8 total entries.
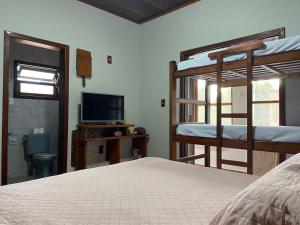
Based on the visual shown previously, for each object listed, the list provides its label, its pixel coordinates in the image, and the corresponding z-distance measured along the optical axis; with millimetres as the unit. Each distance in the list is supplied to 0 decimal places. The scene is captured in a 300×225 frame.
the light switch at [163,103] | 3685
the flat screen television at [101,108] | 3178
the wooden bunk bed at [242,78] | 1687
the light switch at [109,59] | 3660
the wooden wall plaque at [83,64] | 3236
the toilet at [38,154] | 3443
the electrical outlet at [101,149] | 3467
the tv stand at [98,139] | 3076
